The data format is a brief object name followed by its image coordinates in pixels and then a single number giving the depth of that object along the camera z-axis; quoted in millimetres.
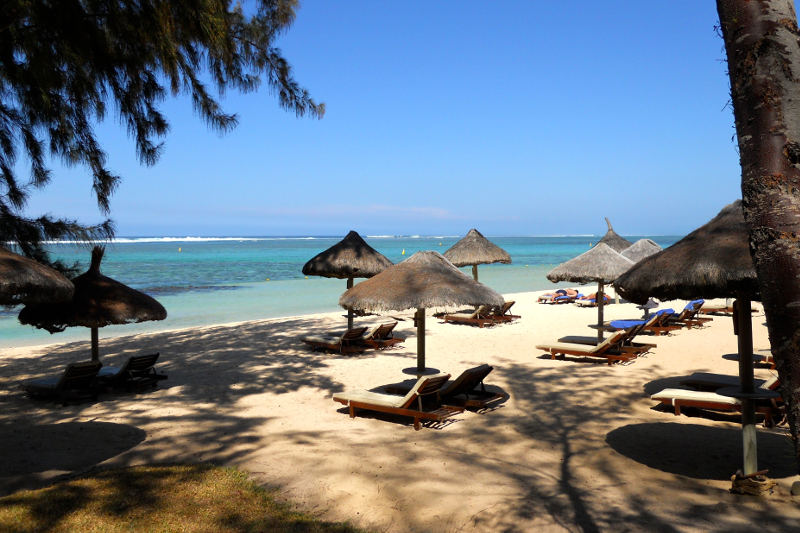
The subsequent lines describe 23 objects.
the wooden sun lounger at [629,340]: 10808
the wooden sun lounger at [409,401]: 6738
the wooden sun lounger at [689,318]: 14664
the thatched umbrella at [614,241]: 19792
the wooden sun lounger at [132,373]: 8570
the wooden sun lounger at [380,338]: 12344
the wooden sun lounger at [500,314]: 16062
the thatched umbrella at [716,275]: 4725
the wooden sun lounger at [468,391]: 7223
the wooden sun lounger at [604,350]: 10242
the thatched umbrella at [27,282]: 5180
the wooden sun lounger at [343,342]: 11805
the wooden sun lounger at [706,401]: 6301
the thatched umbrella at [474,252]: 17766
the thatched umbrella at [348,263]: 13000
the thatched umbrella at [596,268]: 12172
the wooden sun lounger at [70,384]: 7977
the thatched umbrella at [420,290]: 7426
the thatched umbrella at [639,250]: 16497
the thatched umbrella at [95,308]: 7961
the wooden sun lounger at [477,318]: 15644
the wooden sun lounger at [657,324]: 13174
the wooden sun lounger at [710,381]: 7462
